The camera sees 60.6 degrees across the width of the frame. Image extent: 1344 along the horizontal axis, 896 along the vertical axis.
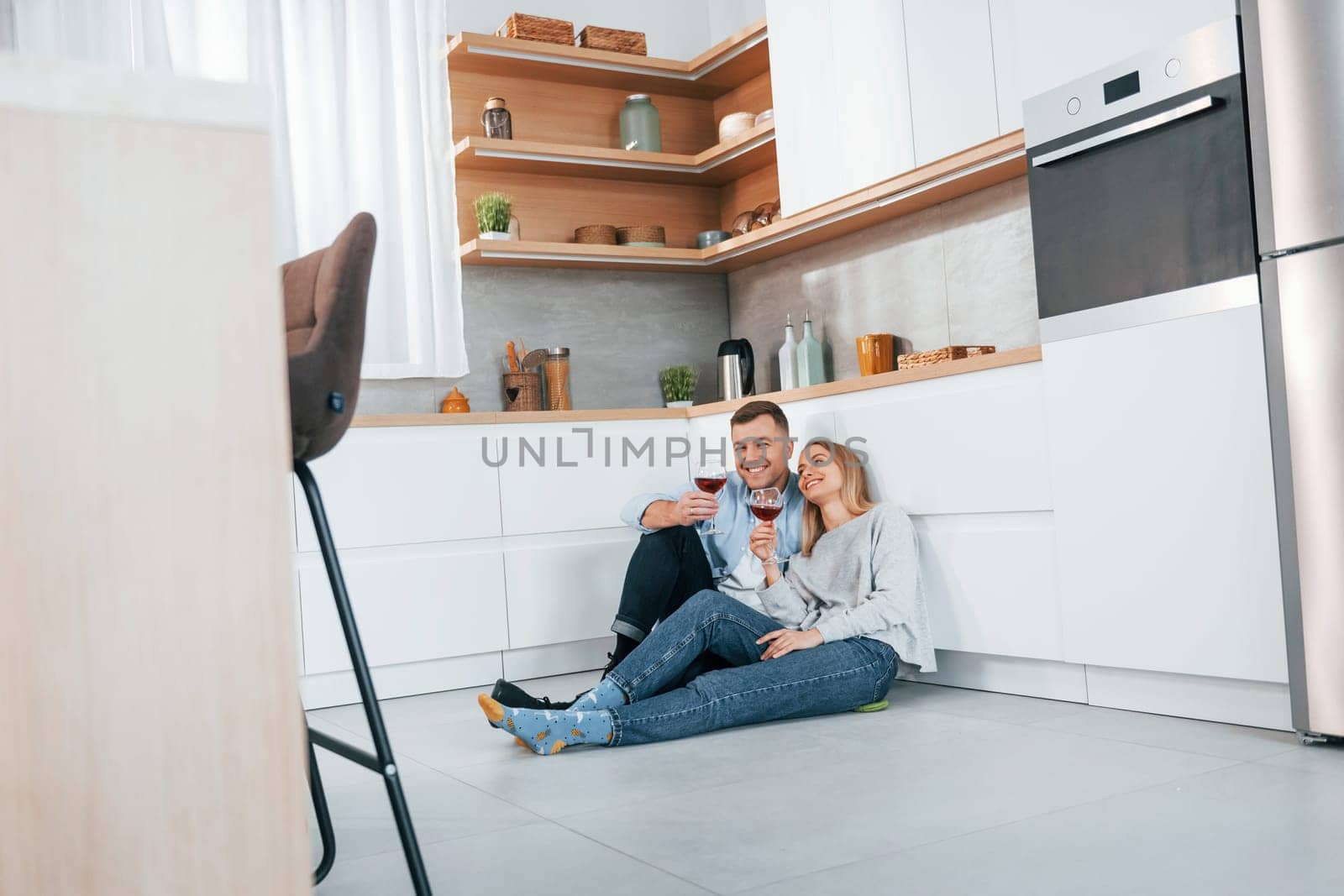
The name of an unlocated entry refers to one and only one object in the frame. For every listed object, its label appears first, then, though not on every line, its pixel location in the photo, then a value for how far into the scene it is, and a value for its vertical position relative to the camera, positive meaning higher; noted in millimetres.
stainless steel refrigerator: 2102 +201
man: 3205 -239
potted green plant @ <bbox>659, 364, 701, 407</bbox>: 4566 +287
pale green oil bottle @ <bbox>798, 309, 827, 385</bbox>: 4152 +311
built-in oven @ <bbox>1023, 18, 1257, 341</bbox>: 2299 +516
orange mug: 3805 +301
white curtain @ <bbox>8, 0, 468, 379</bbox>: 3832 +1238
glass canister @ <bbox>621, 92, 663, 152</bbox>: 4531 +1324
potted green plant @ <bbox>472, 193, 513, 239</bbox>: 4156 +926
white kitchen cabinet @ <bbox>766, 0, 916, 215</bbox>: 3475 +1110
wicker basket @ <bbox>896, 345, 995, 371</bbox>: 3209 +233
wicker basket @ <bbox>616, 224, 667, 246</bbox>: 4457 +875
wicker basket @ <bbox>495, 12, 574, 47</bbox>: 4246 +1632
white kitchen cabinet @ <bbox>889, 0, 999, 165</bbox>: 3129 +1013
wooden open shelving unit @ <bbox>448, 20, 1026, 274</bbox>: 4203 +1147
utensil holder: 4254 +285
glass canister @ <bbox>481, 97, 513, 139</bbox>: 4250 +1292
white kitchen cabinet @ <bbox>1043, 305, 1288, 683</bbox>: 2268 -164
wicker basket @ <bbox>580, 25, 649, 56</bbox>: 4387 +1620
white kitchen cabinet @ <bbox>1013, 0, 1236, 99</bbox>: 2414 +876
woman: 2541 -462
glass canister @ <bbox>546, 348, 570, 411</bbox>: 4301 +323
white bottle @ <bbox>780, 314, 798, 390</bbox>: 4223 +326
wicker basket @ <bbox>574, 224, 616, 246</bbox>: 4406 +875
